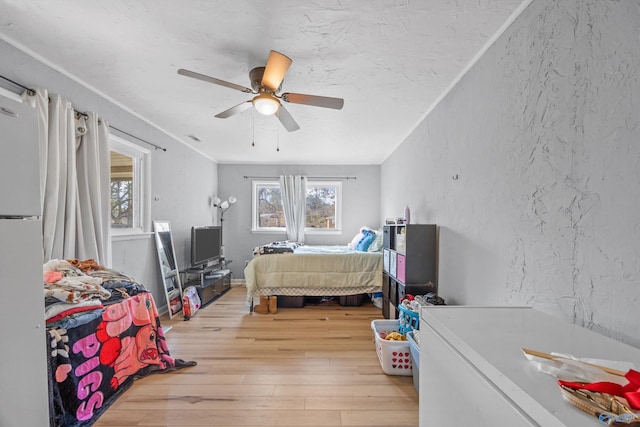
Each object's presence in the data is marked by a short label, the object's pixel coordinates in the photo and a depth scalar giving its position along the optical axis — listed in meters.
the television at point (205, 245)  3.78
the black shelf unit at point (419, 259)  2.45
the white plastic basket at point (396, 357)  2.02
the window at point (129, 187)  2.79
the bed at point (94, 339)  1.45
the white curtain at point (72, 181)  1.84
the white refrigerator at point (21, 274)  0.88
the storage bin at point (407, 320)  2.09
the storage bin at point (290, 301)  3.62
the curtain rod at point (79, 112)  1.69
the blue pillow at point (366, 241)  3.96
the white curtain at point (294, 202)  5.10
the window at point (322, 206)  5.32
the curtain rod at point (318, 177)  5.22
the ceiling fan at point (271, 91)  1.67
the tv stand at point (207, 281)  3.69
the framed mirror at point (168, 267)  3.23
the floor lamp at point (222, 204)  4.95
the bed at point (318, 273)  3.56
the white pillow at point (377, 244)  3.87
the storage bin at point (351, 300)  3.69
